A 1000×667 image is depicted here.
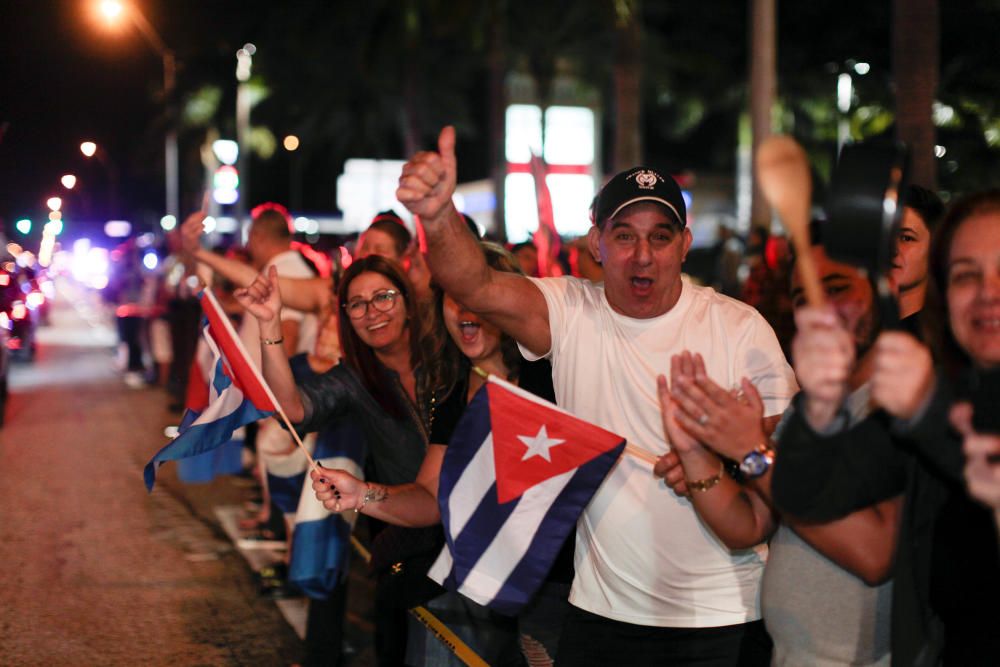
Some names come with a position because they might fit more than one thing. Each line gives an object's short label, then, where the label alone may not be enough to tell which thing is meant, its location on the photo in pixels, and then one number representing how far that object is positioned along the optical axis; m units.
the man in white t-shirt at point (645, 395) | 3.58
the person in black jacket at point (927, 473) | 2.36
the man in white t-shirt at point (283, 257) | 7.73
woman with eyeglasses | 5.00
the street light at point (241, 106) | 29.93
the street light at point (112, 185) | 18.15
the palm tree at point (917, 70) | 13.27
